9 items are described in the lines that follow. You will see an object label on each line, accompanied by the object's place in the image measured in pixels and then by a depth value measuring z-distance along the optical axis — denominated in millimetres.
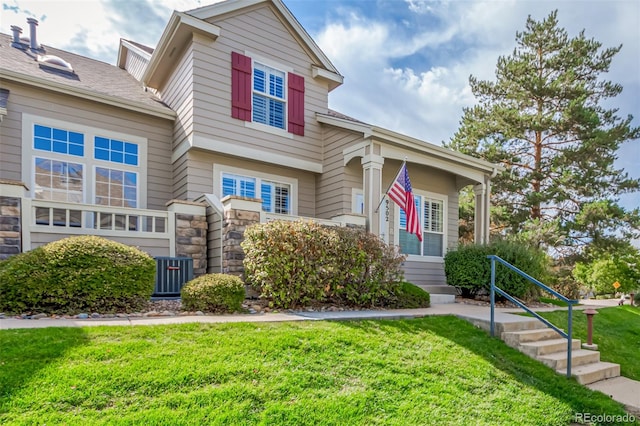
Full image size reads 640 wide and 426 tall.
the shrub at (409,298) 6836
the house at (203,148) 7125
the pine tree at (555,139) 15289
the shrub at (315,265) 5992
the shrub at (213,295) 5410
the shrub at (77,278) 4691
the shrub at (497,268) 8906
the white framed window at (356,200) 9844
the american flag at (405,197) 8062
